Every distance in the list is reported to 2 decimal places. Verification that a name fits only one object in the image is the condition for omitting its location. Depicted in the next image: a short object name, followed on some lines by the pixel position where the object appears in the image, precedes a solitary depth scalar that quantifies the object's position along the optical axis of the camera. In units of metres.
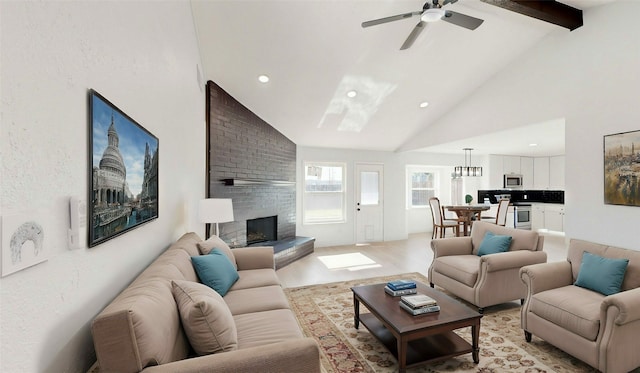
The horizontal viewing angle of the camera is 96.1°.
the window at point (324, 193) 6.27
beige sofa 0.95
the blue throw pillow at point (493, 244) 3.20
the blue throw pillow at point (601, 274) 2.22
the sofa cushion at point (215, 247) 2.45
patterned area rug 2.11
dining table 6.12
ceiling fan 2.33
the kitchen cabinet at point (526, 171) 7.86
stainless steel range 7.62
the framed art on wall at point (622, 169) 2.79
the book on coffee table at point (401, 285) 2.50
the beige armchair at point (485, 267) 2.90
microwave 7.69
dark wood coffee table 1.93
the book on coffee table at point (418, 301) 2.13
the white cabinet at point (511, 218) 7.47
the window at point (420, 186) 7.79
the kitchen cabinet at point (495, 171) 7.52
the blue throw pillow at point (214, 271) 2.11
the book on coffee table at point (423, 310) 2.10
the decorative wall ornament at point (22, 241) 0.69
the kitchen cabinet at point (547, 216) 7.38
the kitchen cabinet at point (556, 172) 7.56
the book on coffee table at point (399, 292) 2.45
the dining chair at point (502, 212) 6.05
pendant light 6.68
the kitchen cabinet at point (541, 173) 7.89
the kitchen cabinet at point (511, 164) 7.68
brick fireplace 3.79
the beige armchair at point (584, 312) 1.87
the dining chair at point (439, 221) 6.27
